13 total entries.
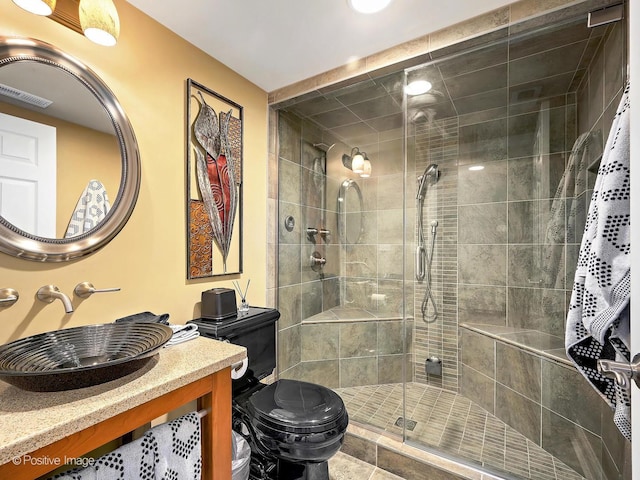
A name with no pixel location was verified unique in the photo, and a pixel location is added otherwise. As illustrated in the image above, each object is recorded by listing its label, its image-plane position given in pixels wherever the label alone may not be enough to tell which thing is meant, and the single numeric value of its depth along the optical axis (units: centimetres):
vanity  66
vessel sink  76
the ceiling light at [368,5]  144
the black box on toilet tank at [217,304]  169
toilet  129
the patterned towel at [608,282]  70
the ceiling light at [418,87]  201
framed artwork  173
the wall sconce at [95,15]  106
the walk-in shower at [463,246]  167
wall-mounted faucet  116
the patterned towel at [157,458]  81
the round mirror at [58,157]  111
